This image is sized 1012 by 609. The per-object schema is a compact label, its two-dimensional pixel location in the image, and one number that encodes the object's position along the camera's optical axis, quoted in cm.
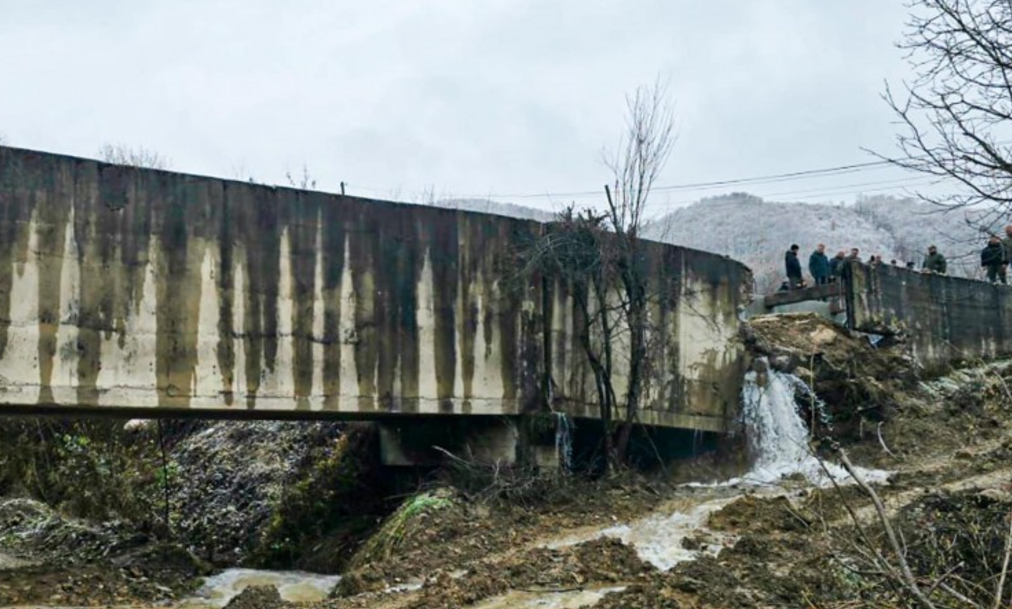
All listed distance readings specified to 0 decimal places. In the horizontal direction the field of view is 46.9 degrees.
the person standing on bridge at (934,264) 2137
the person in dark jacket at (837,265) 2035
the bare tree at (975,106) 852
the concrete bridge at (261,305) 1088
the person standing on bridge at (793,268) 2212
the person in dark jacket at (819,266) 2225
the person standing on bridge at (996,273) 2162
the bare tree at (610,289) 1438
